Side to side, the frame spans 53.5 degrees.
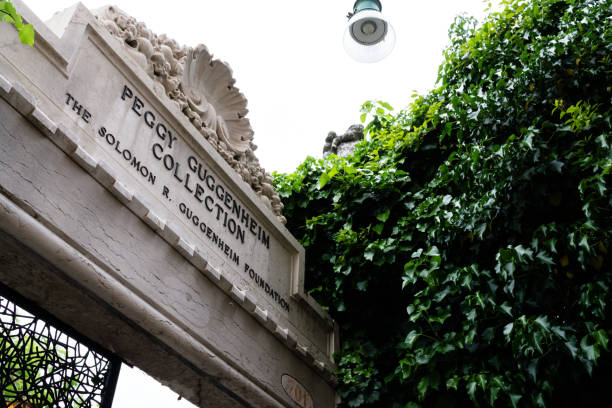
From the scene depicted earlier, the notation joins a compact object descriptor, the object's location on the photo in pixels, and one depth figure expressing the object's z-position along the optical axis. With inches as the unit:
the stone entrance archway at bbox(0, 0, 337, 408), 161.5
